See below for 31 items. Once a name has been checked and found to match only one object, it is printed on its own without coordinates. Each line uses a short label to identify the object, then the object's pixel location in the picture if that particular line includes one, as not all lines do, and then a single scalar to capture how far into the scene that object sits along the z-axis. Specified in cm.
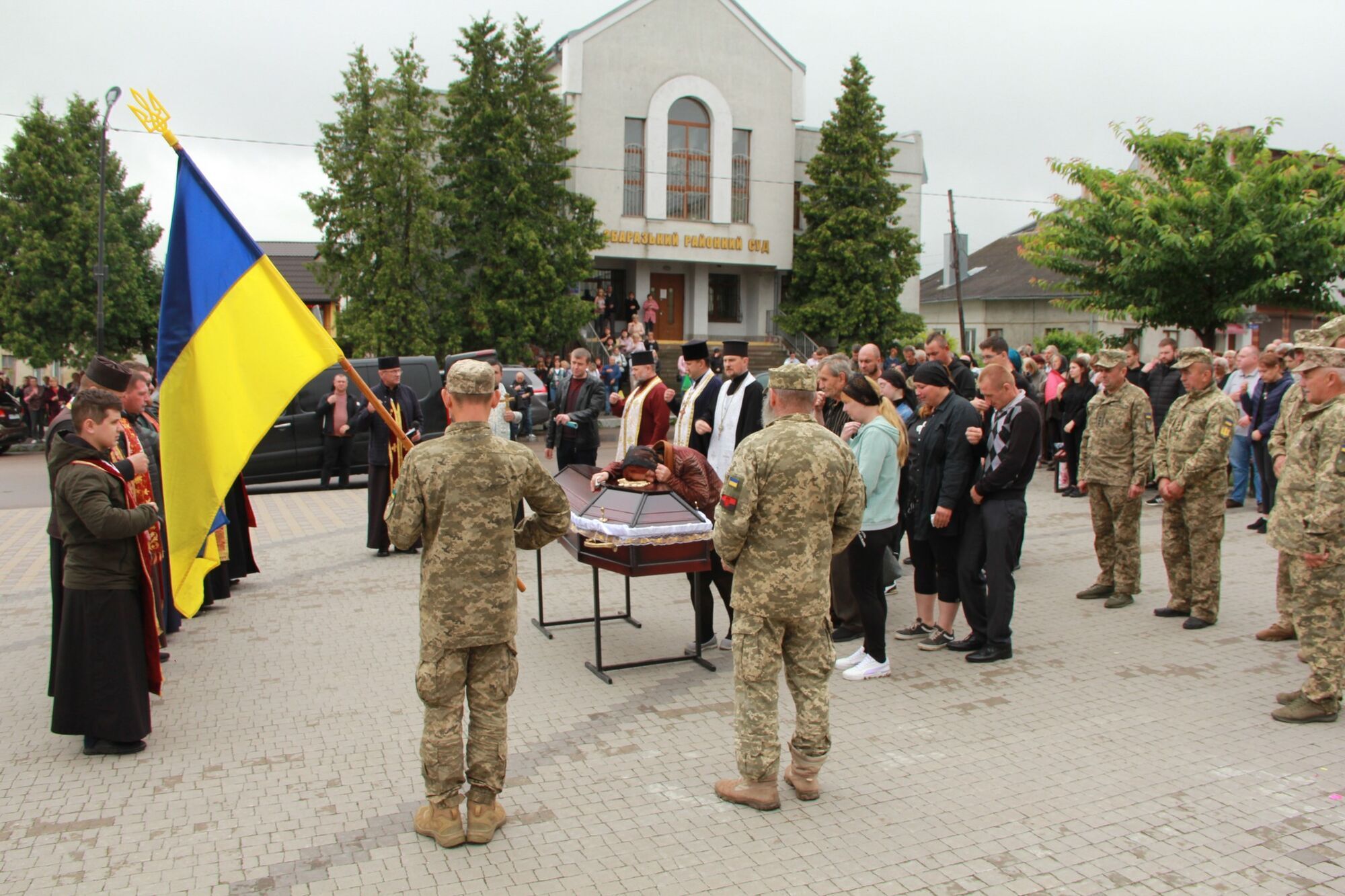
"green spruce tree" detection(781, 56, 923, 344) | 3216
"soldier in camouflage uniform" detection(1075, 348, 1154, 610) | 791
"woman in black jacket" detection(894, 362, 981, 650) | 676
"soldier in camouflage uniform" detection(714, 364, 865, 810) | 454
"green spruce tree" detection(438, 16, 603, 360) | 2786
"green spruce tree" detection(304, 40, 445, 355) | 2641
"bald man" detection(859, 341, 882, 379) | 945
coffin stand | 609
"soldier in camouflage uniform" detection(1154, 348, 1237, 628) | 736
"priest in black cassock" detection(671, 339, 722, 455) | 820
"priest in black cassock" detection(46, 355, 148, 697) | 532
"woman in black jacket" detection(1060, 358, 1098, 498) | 1328
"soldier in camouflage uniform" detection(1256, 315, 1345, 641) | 631
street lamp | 1948
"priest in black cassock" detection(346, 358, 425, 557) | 1003
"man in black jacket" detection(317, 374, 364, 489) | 1291
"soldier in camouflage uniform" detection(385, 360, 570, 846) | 416
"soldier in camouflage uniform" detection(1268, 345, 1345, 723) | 552
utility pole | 3319
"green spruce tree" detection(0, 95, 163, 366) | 2753
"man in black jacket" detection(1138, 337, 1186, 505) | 1280
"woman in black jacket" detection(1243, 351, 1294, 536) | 1072
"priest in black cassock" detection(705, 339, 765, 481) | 797
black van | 1526
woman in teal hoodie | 630
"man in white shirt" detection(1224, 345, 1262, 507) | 1213
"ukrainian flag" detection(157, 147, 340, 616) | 513
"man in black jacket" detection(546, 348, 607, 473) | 1009
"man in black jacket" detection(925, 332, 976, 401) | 1047
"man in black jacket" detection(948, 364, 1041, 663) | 667
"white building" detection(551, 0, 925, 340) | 3081
